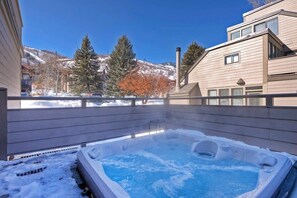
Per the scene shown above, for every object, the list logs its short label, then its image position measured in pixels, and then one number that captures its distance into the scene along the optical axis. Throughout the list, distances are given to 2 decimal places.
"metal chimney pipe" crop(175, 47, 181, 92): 6.74
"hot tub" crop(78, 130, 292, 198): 1.30
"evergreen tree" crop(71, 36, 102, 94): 12.89
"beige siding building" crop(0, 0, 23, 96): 2.22
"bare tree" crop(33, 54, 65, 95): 14.15
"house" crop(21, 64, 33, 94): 12.43
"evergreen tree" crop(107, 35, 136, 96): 12.76
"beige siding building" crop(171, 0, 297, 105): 4.48
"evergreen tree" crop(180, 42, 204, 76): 13.41
